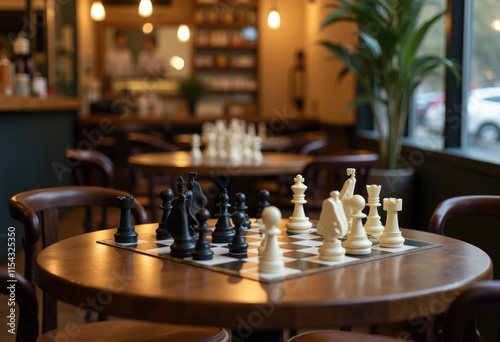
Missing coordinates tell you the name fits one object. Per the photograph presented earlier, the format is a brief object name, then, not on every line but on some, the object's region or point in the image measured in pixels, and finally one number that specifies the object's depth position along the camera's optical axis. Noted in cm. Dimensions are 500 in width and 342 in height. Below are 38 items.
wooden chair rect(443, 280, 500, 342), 150
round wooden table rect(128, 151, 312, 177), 481
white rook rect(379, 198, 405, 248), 216
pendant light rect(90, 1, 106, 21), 851
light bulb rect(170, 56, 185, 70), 1249
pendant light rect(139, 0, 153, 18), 710
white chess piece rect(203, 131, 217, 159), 549
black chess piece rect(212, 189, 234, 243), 222
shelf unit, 1184
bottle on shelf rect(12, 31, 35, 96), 673
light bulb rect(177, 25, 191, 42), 1033
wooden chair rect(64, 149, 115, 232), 402
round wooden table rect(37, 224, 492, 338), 157
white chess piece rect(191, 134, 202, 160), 545
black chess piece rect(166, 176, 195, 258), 201
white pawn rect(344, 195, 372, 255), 205
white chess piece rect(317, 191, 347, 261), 196
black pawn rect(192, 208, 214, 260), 196
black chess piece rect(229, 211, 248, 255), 201
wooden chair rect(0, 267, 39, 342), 184
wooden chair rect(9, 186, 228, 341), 249
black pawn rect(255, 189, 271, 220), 231
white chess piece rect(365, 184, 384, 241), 231
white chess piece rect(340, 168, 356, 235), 234
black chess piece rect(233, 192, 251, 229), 226
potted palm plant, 488
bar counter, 550
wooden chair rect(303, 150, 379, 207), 436
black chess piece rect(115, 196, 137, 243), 223
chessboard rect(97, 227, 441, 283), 184
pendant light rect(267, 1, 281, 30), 755
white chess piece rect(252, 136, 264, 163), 534
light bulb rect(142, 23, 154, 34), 1231
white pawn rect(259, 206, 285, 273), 181
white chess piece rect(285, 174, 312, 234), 244
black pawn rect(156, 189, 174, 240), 228
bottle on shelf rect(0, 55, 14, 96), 619
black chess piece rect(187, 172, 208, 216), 236
